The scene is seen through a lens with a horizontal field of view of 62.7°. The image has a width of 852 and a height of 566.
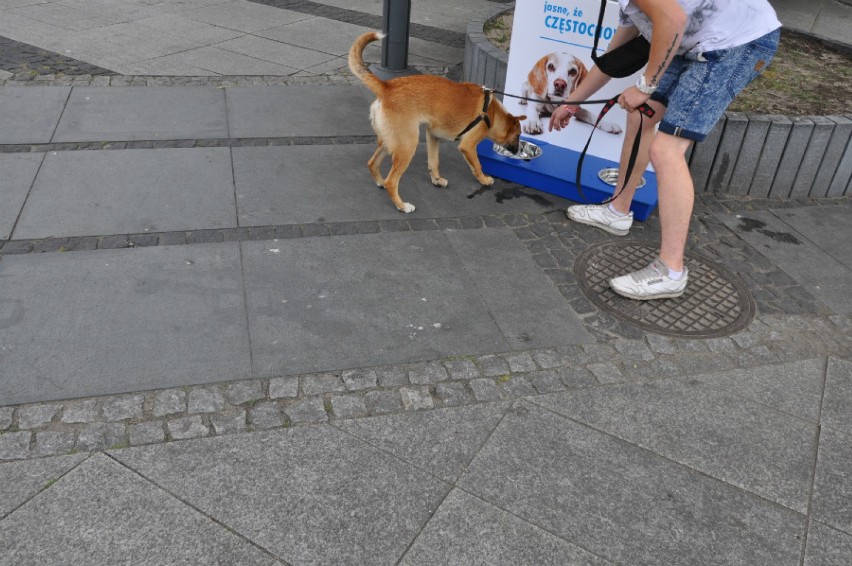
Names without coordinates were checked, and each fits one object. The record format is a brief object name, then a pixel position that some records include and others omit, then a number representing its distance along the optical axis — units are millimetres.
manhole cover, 4008
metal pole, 6816
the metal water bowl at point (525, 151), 5430
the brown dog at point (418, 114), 4543
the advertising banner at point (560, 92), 5039
